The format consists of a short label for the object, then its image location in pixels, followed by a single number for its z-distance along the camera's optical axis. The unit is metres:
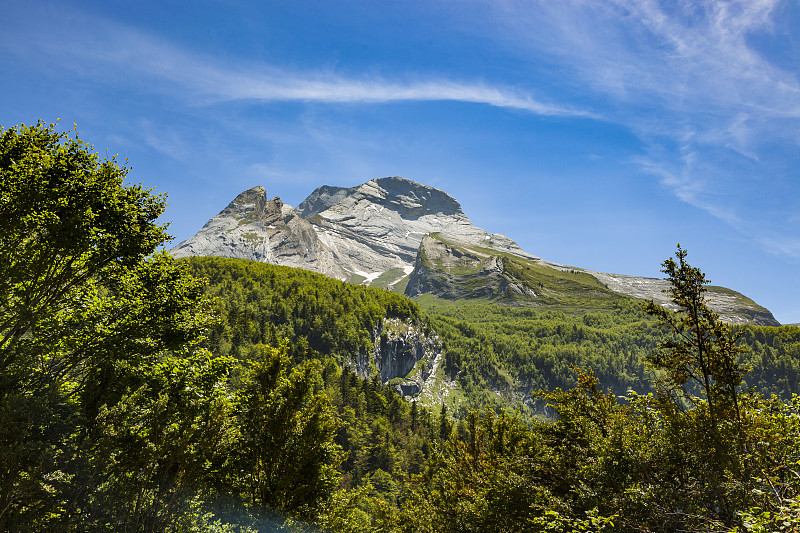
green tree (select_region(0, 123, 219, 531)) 14.14
